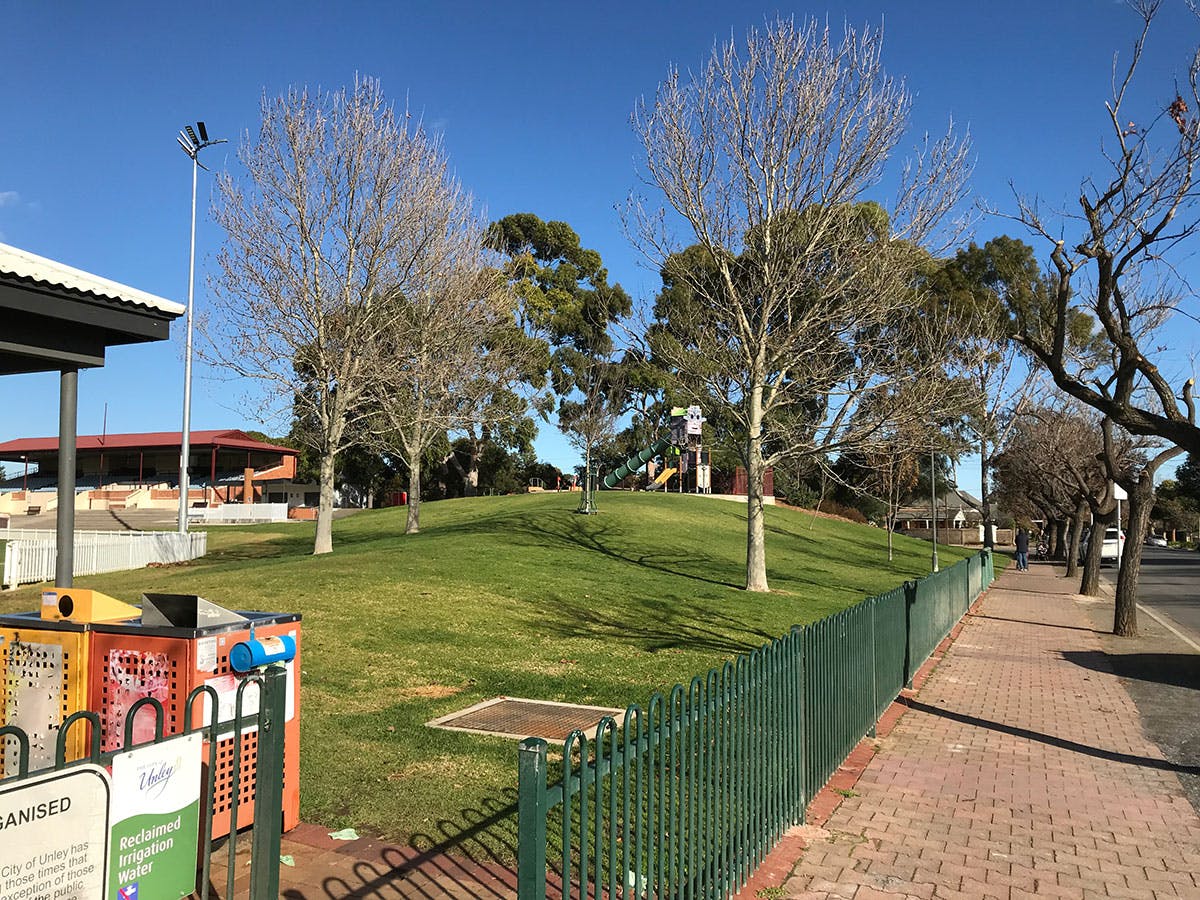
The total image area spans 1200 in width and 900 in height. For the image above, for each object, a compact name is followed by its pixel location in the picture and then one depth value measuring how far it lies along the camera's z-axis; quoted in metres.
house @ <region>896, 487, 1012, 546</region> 63.50
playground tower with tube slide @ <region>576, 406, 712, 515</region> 44.84
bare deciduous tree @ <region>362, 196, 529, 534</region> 22.75
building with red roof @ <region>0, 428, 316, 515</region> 58.97
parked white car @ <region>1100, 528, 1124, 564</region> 40.91
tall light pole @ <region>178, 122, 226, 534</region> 25.38
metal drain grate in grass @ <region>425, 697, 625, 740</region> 7.39
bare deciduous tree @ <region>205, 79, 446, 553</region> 20.62
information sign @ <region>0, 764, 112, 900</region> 2.13
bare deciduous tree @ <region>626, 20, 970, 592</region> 17.72
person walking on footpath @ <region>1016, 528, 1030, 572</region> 37.28
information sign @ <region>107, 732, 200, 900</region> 2.54
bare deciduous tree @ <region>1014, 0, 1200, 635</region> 8.81
